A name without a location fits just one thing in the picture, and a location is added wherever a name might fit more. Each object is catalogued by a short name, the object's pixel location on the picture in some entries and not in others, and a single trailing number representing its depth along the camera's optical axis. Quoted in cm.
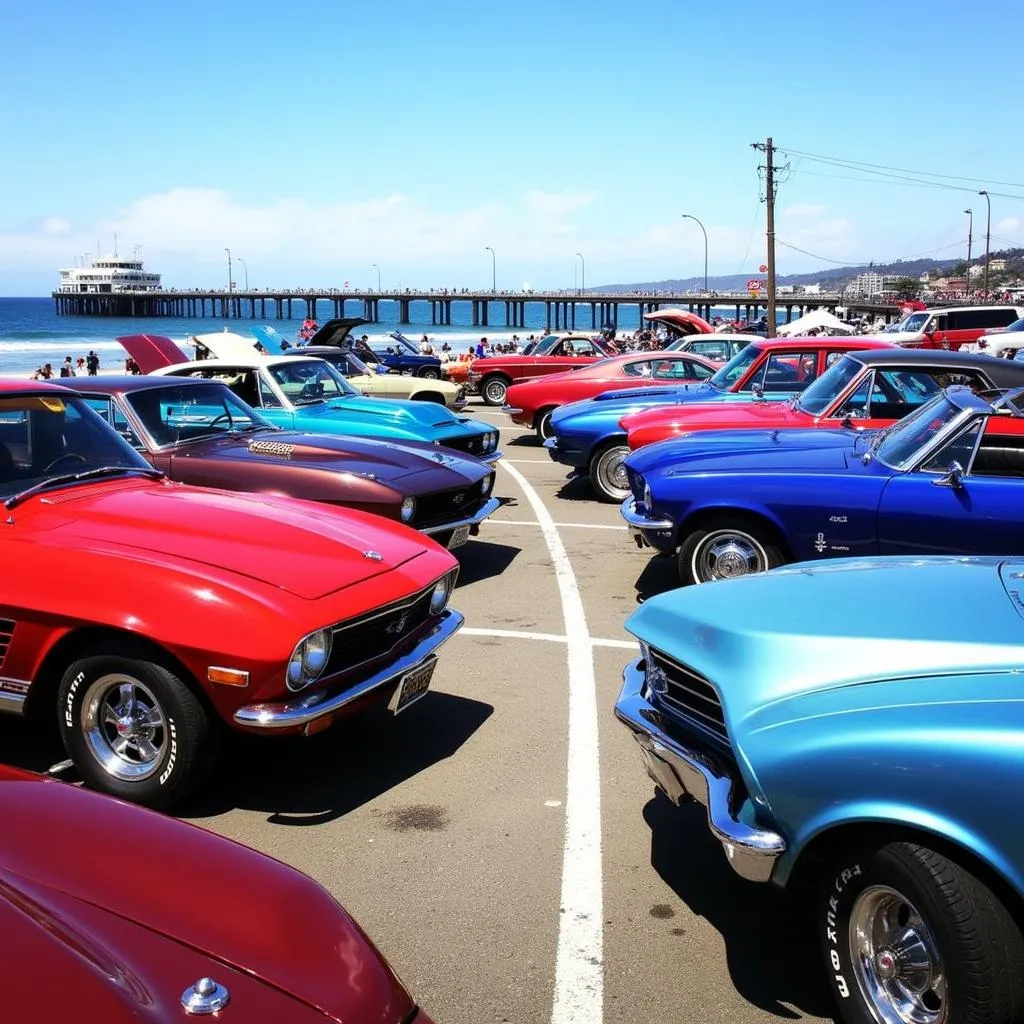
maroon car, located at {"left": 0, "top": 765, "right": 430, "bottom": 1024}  175
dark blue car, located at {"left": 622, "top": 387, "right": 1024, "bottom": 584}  611
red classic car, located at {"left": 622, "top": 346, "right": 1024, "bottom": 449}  884
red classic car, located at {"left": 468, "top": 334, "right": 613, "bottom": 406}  2141
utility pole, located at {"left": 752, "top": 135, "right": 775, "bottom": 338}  3591
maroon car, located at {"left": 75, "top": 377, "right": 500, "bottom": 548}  738
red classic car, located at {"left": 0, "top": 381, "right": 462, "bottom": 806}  405
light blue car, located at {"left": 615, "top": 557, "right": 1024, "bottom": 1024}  254
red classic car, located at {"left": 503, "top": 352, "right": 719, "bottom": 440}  1527
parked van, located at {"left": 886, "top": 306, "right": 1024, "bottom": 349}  3173
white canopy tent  3816
